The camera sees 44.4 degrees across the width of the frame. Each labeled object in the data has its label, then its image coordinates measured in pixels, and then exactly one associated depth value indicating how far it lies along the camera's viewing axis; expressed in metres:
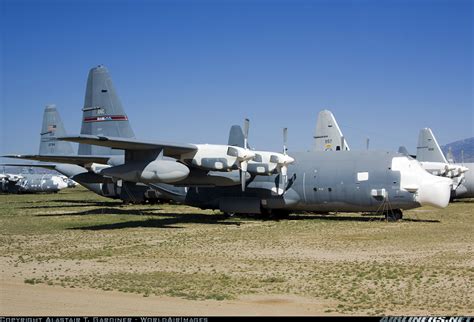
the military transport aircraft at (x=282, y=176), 25.52
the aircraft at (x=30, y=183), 71.88
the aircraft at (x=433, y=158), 44.84
